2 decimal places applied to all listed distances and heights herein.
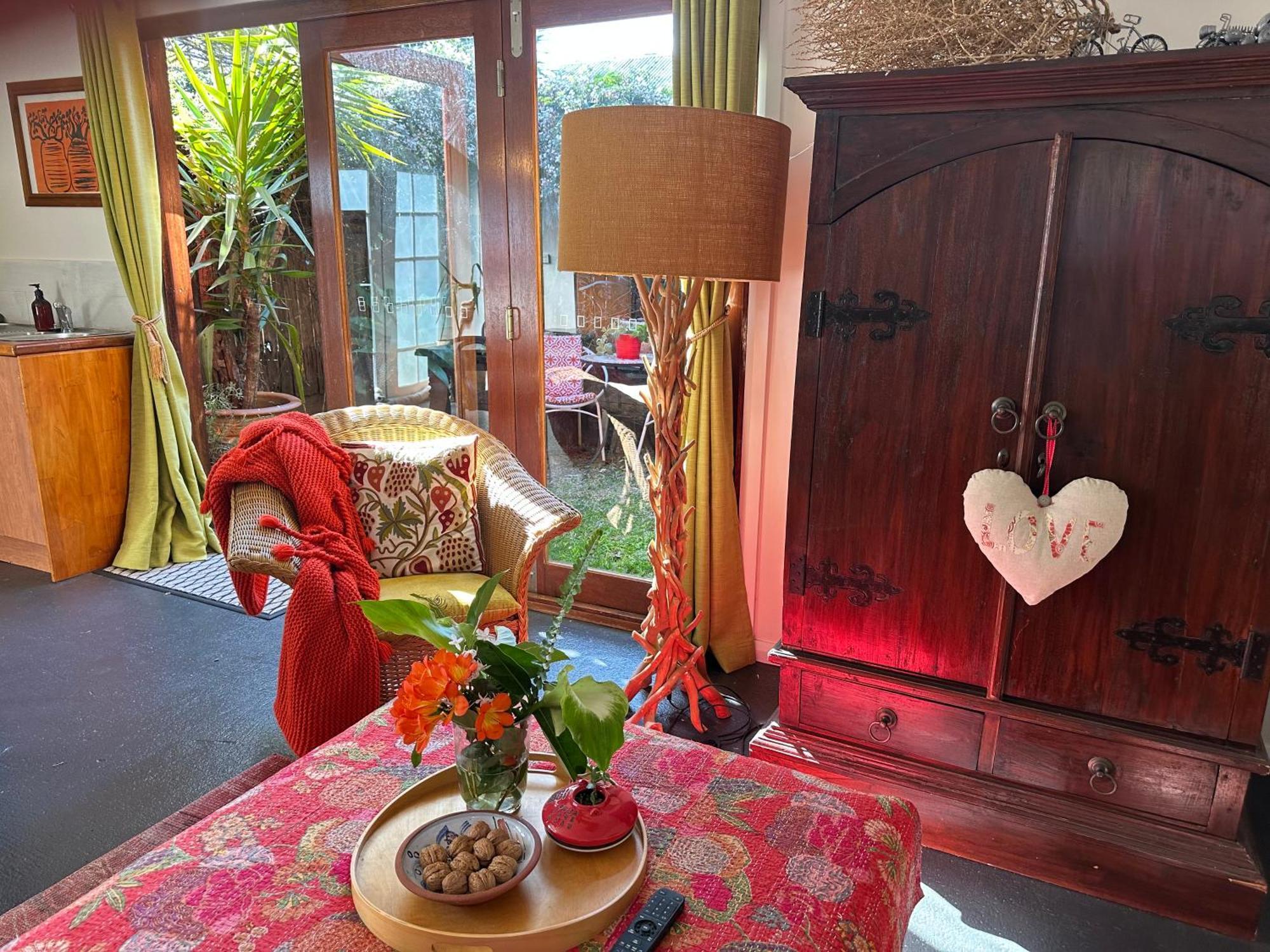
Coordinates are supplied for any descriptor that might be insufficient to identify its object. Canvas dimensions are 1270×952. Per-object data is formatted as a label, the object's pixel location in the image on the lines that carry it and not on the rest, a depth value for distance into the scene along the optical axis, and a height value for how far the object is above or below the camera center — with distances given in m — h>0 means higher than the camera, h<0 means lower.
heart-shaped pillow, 1.70 -0.51
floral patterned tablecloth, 1.15 -0.85
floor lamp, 1.83 +0.12
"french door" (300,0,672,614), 2.85 +0.06
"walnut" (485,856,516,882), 1.17 -0.79
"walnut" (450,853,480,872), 1.18 -0.79
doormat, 3.34 -1.29
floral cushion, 2.40 -0.69
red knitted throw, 2.06 -0.79
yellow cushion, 2.22 -0.85
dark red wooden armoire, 1.60 -0.35
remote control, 1.12 -0.84
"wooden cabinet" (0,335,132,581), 3.35 -0.79
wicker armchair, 2.12 -0.67
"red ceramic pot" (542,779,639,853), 1.27 -0.79
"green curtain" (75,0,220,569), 3.50 -0.14
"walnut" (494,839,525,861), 1.21 -0.79
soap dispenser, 3.84 -0.29
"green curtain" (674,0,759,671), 2.40 -0.45
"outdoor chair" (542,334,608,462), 3.05 -0.43
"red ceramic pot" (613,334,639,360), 2.96 -0.31
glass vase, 1.24 -0.70
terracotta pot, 4.14 -0.79
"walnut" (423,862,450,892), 1.17 -0.80
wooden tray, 1.12 -0.84
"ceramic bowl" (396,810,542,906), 1.16 -0.80
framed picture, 3.77 +0.43
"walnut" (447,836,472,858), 1.20 -0.78
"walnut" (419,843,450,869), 1.19 -0.79
